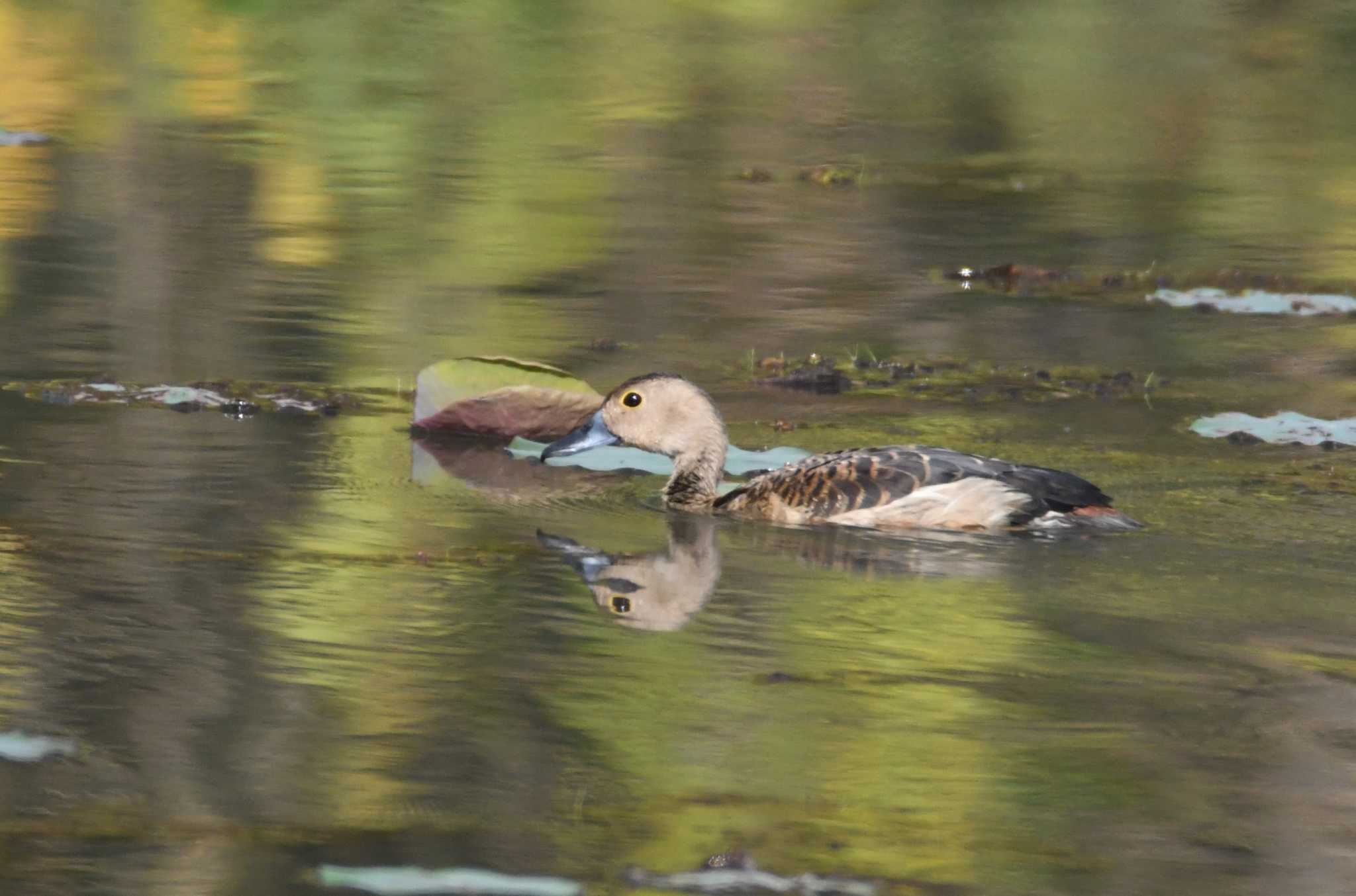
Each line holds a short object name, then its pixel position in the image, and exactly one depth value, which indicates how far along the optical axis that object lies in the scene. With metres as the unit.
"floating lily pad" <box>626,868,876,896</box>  9.90
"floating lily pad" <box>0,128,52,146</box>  34.94
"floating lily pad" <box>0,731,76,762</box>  11.31
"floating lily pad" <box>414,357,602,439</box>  19.52
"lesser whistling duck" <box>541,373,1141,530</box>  16.92
